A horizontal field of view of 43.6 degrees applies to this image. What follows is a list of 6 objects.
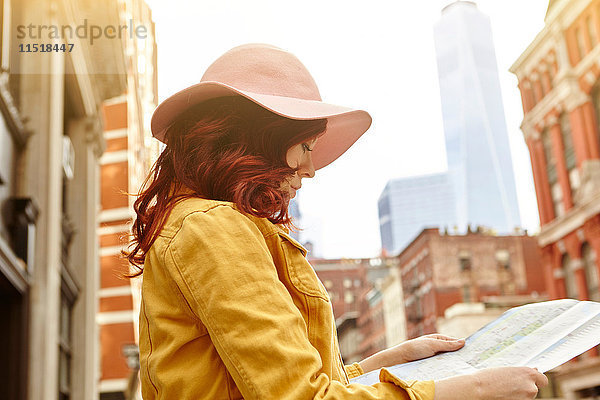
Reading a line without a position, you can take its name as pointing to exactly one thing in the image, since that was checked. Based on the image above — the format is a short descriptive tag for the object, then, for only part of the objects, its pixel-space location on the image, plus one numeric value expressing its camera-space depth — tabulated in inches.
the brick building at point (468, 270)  1958.7
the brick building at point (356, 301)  2581.2
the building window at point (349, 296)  3491.6
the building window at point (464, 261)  1989.4
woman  58.2
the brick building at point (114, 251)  958.4
